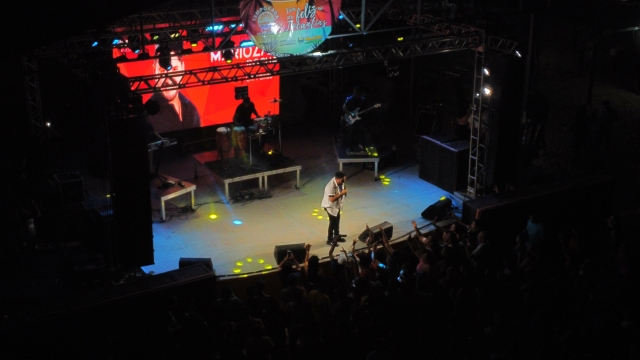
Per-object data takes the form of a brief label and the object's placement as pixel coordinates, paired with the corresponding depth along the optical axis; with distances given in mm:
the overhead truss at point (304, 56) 11492
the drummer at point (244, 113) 14555
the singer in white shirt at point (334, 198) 11398
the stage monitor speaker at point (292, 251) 10727
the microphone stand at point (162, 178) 12930
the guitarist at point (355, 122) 14469
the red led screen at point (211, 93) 15391
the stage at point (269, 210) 11461
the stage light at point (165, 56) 11056
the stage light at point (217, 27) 12625
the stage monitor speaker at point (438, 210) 12547
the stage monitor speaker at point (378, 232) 11414
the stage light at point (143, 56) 10602
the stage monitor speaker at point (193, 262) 10159
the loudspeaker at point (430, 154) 14047
